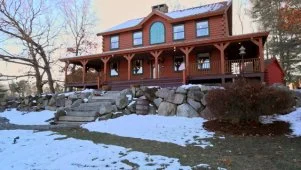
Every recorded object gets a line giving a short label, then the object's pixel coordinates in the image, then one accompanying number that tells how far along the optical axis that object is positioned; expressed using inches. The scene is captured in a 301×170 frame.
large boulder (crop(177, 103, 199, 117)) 308.4
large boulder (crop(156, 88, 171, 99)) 329.3
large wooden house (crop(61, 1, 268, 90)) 432.7
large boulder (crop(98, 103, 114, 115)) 328.7
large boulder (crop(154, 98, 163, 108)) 332.7
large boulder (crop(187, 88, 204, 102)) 319.2
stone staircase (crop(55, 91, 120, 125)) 319.4
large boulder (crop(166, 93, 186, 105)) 321.6
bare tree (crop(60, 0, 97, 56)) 842.2
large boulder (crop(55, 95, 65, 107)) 415.8
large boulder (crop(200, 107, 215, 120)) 289.8
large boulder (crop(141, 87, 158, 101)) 339.1
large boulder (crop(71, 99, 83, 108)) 369.0
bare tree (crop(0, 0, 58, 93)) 634.0
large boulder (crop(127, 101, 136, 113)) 335.7
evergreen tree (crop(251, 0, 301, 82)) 757.3
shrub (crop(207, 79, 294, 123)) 236.2
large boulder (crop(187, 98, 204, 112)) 314.4
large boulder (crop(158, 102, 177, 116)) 319.4
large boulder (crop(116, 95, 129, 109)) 340.9
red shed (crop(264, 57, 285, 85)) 518.3
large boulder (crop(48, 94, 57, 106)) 425.9
